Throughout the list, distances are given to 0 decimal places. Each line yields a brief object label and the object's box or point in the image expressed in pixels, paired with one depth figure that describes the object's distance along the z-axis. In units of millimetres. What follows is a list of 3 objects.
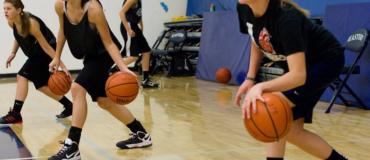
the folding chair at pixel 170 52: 9938
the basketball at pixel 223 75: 8273
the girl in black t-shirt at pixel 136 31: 7512
